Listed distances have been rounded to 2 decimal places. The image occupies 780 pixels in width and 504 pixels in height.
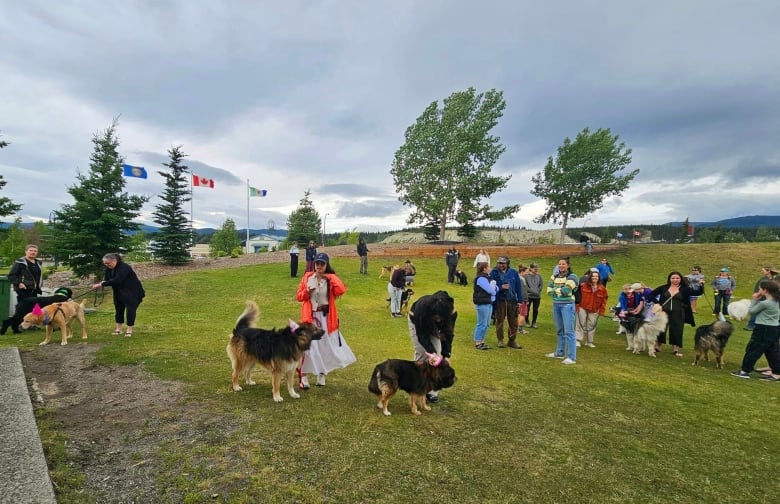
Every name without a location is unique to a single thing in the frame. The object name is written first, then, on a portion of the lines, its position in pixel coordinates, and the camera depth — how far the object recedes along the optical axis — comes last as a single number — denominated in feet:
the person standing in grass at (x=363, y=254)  73.00
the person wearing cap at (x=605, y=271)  38.48
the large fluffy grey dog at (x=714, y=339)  25.46
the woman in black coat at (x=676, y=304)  27.78
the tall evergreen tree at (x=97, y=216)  57.82
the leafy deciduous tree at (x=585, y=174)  114.83
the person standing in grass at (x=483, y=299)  26.47
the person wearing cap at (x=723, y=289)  45.73
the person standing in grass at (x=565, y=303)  24.79
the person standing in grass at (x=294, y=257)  66.39
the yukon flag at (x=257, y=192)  121.80
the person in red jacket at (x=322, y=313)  17.62
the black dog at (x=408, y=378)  15.57
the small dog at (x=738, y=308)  36.81
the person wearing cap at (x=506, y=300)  29.71
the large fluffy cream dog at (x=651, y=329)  28.43
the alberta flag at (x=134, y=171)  75.22
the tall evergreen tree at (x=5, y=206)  51.75
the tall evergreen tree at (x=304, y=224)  167.94
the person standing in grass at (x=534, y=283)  37.11
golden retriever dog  25.61
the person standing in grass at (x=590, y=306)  29.81
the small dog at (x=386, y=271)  70.21
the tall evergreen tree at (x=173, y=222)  79.05
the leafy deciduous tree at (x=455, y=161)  111.24
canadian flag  99.08
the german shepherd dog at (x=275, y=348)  16.38
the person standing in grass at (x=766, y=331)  21.80
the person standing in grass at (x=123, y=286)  25.31
